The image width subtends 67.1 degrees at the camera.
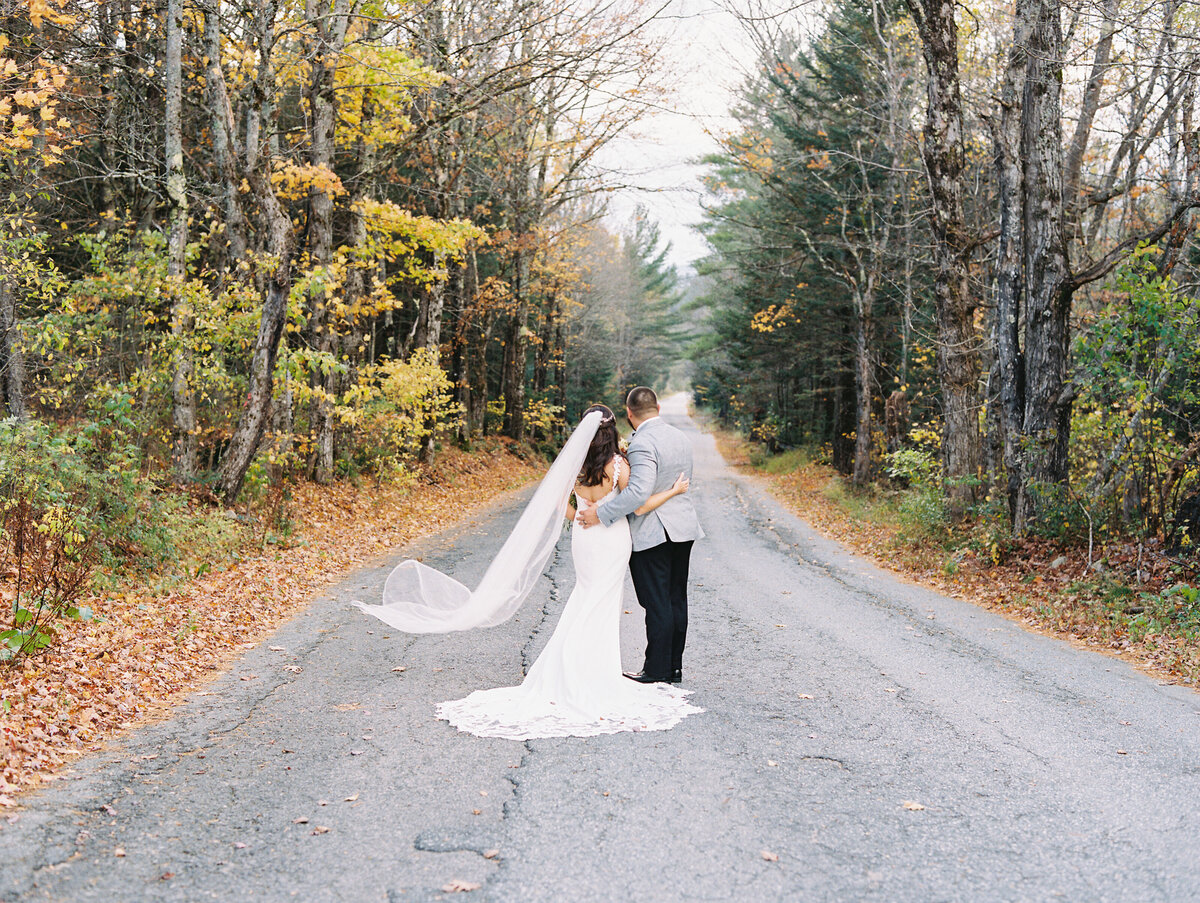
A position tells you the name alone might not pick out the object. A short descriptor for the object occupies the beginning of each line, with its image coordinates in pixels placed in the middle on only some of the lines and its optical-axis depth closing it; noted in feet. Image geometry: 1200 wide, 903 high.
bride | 18.76
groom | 21.11
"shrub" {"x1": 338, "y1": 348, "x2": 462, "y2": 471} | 58.95
